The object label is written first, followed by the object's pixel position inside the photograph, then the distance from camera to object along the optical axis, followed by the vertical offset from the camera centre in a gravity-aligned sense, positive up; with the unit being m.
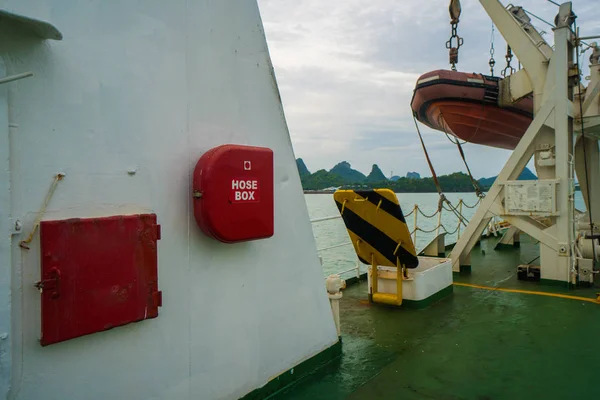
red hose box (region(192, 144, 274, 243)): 2.00 +0.04
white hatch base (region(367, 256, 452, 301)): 4.51 -0.89
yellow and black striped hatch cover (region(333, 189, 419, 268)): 4.20 -0.29
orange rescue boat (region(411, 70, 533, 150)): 7.47 +1.65
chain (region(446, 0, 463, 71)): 6.75 +2.68
